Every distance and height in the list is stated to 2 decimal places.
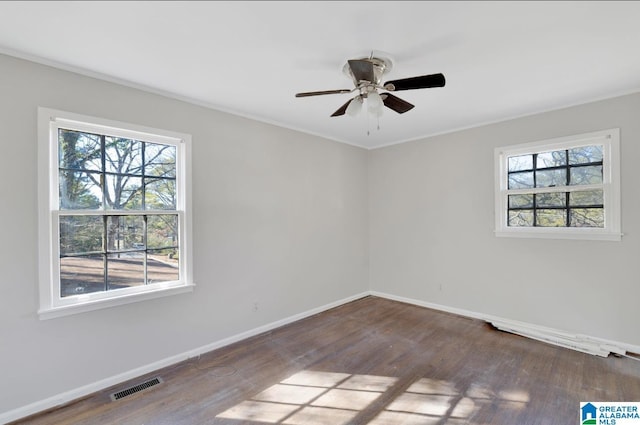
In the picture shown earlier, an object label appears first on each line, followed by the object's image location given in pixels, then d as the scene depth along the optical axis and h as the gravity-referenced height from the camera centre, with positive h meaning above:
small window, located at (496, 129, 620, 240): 3.01 +0.26
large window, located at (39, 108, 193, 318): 2.20 +0.01
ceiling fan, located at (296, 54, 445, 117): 1.96 +0.92
